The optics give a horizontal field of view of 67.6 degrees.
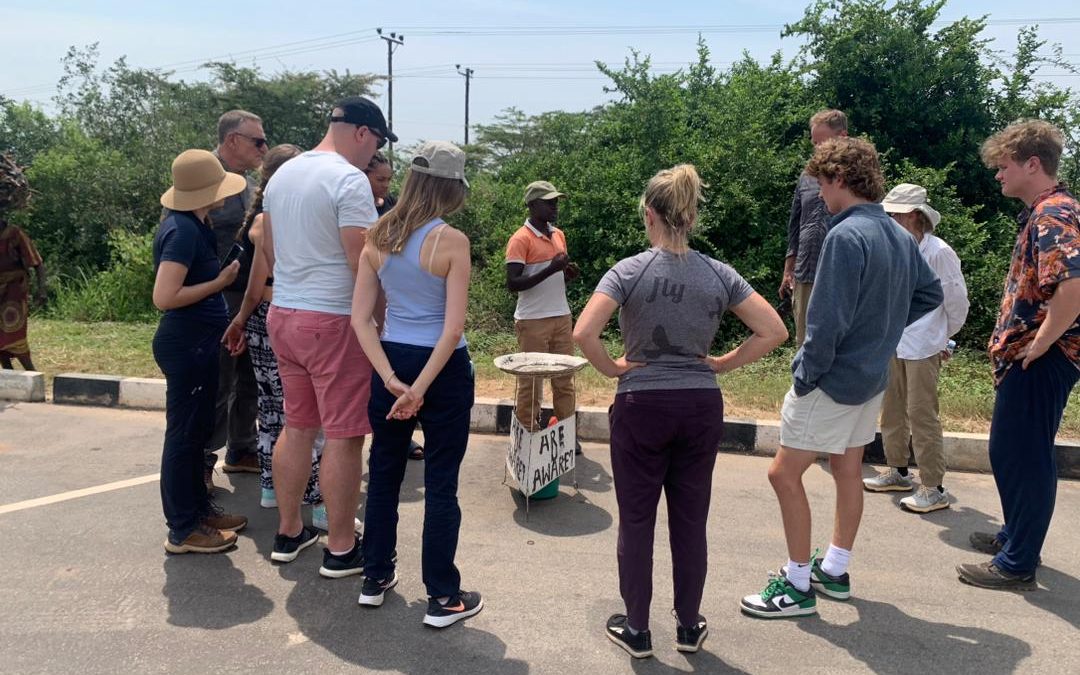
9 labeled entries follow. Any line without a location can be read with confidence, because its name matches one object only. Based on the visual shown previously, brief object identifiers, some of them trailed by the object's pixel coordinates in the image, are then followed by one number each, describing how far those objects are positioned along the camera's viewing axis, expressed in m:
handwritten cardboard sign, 4.38
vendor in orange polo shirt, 5.09
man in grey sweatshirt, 3.12
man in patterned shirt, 3.47
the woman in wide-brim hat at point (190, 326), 3.62
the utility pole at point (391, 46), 38.37
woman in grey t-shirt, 2.86
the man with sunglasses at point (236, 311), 4.65
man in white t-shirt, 3.42
